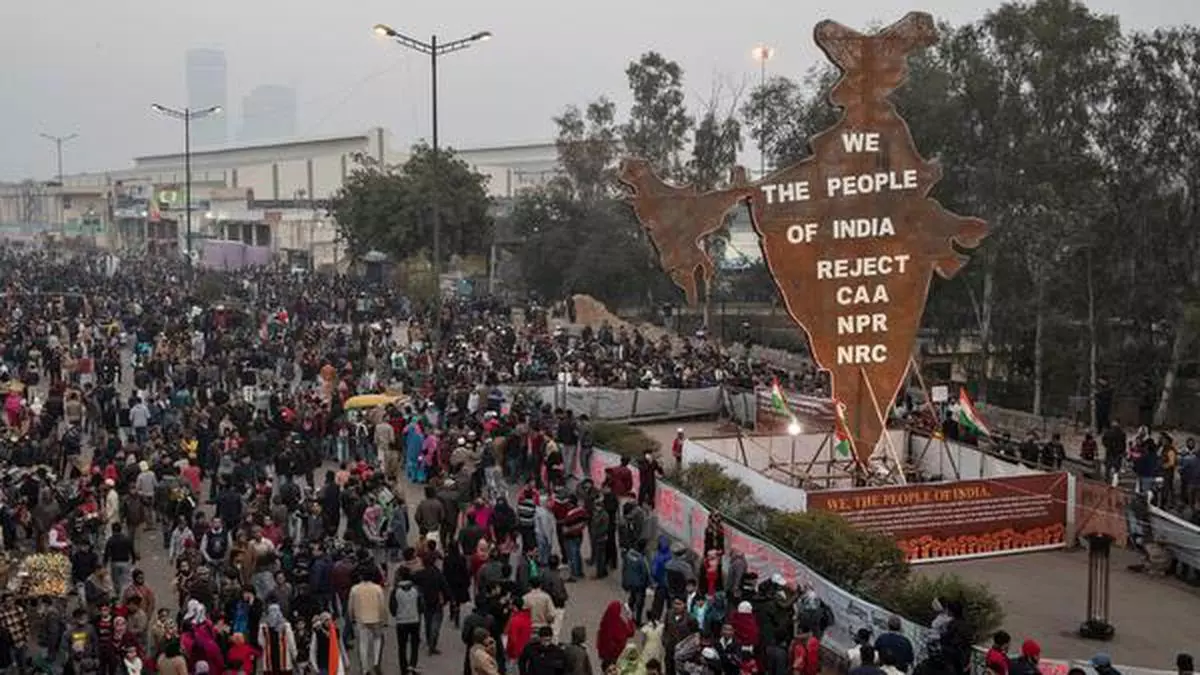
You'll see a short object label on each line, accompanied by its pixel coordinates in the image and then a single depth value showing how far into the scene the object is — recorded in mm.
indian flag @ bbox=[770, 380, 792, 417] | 21844
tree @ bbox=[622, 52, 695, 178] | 51031
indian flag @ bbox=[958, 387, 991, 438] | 20498
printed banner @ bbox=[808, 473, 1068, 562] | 17609
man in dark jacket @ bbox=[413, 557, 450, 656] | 13578
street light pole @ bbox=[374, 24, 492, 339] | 31031
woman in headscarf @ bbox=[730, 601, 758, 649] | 11648
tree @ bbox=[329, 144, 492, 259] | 54219
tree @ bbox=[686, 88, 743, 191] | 46594
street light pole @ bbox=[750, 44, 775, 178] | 41469
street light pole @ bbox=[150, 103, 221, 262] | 55594
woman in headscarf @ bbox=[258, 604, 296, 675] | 12344
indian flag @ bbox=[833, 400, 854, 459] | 19875
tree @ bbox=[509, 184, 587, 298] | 50031
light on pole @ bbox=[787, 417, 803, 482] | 22667
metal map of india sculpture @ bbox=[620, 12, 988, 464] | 19281
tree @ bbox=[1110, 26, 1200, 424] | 29453
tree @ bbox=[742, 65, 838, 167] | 36219
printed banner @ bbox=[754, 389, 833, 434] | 24922
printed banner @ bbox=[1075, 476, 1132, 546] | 18344
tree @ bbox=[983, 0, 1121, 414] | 29922
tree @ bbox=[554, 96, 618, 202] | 54375
